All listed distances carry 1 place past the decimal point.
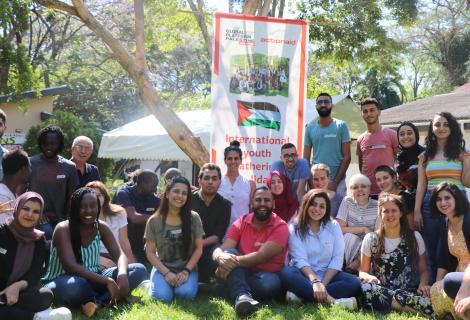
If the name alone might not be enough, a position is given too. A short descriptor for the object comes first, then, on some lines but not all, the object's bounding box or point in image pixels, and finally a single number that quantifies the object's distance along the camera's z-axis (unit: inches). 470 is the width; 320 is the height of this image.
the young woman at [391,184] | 224.8
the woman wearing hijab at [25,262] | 166.2
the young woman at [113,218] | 222.1
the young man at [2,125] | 217.2
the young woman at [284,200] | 238.4
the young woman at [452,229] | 187.0
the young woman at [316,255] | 199.0
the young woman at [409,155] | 231.6
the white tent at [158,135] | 506.6
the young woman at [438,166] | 211.9
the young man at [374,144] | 248.2
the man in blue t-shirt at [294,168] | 243.8
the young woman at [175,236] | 209.8
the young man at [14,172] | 203.2
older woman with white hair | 225.1
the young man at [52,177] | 224.4
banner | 288.2
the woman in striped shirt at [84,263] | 182.5
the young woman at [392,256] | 198.7
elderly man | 246.5
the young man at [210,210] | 231.9
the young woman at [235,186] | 248.7
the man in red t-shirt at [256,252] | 202.5
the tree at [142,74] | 340.8
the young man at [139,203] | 255.8
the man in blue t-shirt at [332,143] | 258.5
